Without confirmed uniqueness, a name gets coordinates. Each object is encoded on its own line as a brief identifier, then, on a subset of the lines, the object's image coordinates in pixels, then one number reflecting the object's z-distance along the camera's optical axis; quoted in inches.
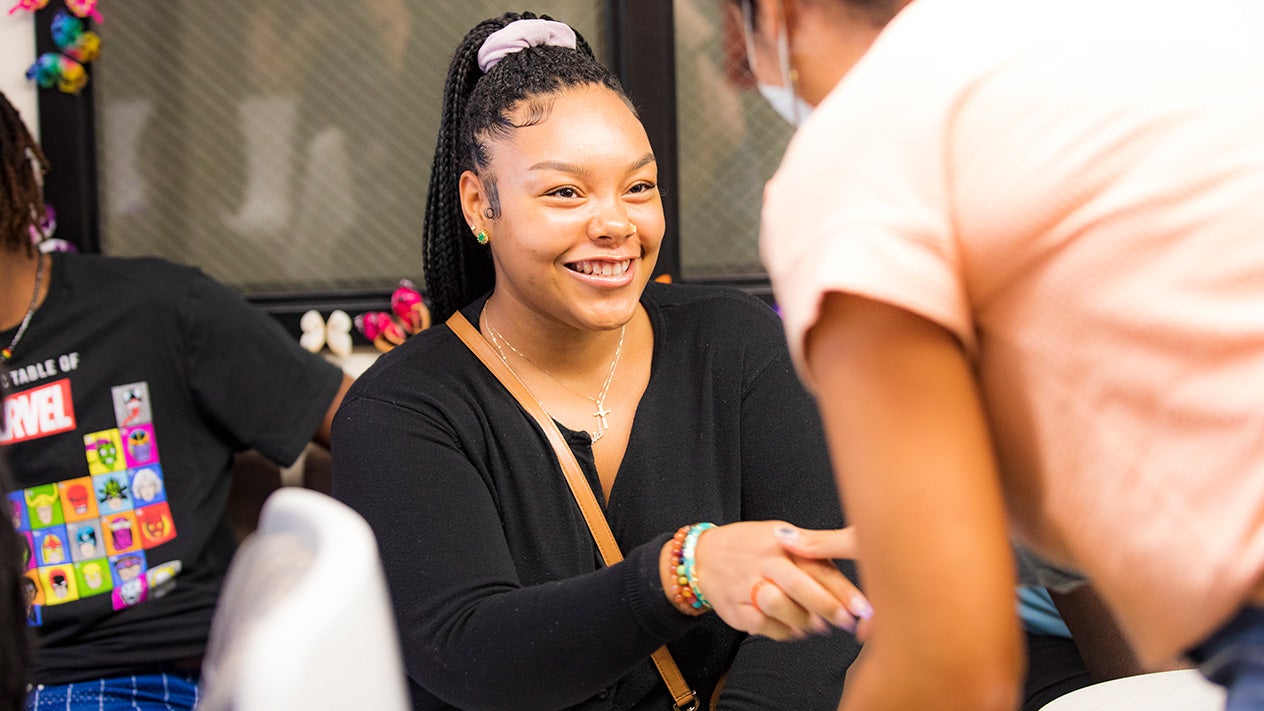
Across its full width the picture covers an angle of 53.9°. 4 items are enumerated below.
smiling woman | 54.1
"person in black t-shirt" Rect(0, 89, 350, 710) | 82.7
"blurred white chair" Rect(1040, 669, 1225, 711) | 48.9
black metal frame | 105.0
